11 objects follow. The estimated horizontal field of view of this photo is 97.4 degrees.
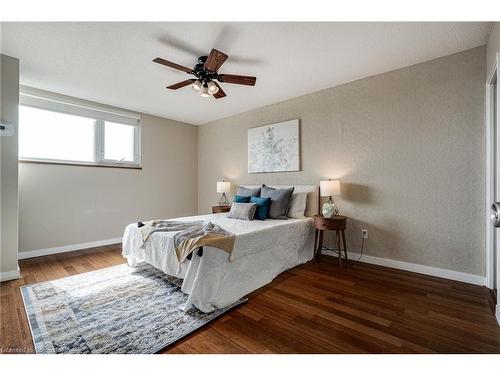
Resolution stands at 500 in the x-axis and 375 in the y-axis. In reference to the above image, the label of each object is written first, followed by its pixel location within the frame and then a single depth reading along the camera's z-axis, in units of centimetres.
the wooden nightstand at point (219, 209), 426
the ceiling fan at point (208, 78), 216
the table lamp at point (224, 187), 442
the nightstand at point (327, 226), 276
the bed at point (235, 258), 182
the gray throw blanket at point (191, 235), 187
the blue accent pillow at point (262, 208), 313
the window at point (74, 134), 328
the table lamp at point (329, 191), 285
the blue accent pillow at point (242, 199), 349
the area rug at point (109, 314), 143
